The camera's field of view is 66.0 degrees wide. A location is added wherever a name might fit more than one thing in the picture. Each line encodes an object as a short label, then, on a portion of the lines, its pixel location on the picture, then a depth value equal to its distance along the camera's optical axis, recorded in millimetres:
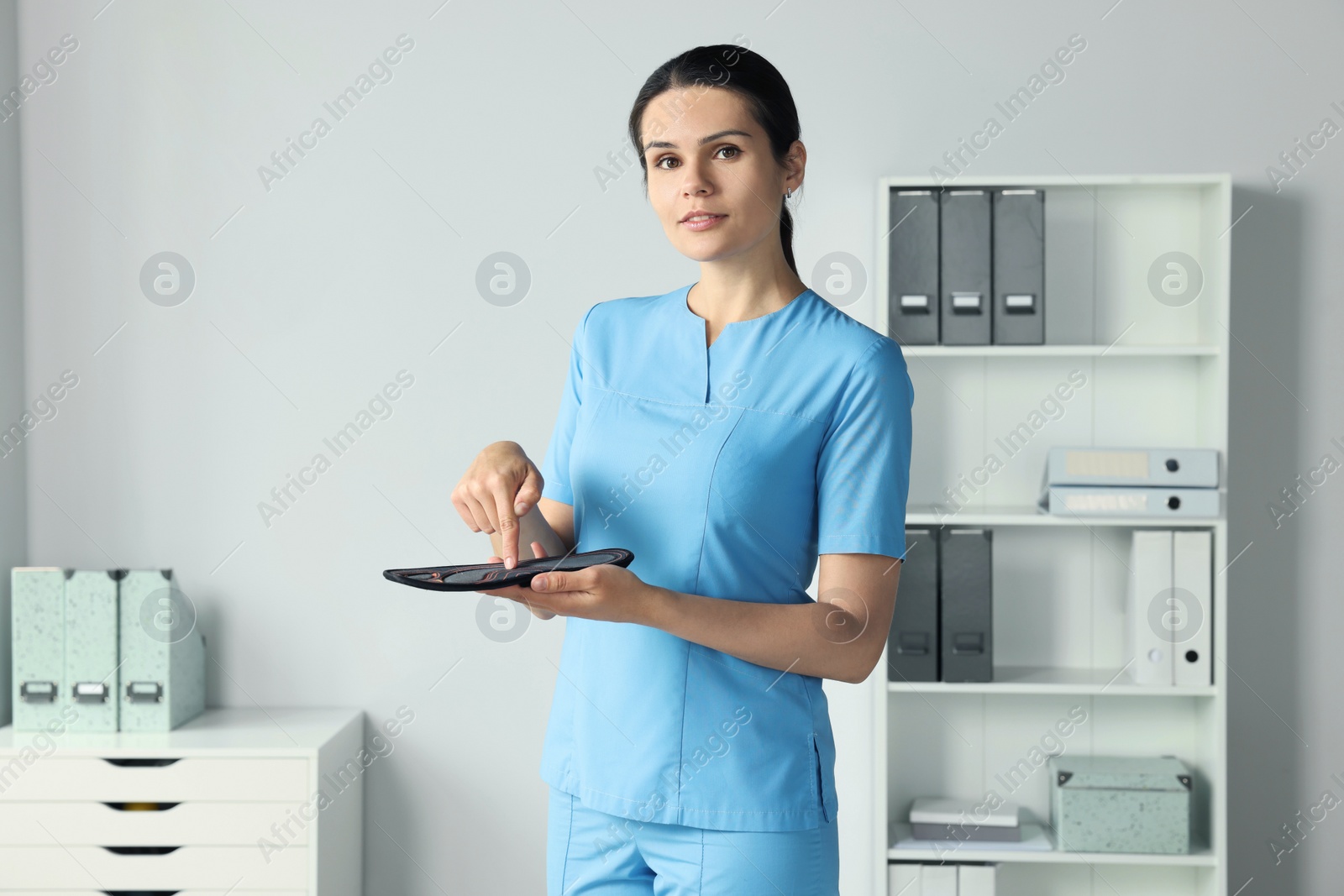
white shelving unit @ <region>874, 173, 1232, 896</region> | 2365
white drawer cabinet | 2094
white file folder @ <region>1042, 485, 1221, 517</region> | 2170
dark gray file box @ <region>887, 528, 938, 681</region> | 2209
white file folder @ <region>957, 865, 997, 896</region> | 2213
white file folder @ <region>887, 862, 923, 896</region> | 2205
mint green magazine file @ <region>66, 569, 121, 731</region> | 2205
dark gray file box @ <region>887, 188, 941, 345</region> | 2225
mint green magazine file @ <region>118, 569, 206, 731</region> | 2211
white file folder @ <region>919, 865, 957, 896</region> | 2205
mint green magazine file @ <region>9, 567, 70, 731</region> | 2213
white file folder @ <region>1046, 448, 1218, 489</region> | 2174
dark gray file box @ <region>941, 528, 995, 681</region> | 2205
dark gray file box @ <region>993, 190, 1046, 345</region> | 2213
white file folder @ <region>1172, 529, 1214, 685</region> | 2188
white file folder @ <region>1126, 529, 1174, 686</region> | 2205
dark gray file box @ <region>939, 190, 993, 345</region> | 2219
